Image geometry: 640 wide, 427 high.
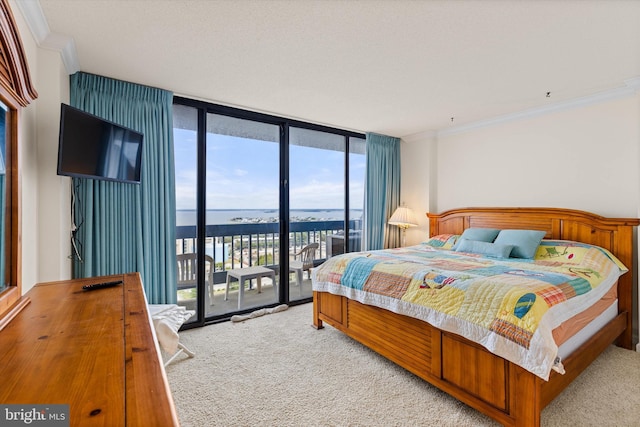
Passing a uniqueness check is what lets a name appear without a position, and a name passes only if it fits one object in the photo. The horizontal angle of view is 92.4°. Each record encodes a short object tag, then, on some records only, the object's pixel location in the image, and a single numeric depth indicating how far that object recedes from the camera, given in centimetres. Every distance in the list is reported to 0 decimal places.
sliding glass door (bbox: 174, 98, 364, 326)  327
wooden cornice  120
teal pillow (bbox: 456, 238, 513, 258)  306
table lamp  454
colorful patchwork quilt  164
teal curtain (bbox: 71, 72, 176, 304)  256
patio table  372
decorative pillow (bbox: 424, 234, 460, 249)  379
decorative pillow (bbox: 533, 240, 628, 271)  272
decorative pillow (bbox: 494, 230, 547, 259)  302
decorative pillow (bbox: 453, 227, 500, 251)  347
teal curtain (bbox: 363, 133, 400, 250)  457
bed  166
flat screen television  196
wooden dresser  68
